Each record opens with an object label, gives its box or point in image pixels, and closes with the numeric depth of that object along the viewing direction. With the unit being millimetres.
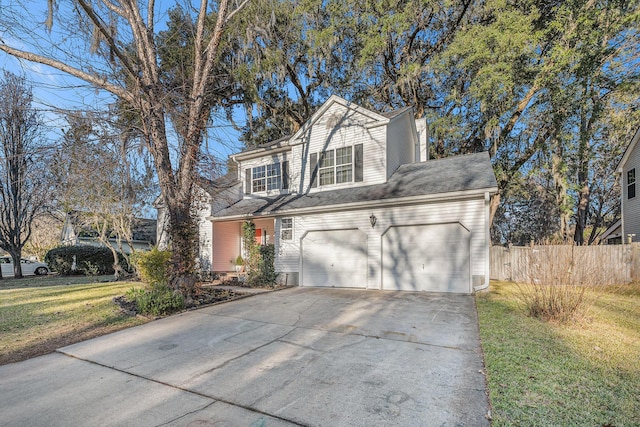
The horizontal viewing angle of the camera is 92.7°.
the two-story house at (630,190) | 13578
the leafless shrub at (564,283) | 5633
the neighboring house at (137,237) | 23642
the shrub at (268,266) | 11547
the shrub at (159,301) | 7129
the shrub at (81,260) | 17000
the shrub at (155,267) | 8578
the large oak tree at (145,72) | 7770
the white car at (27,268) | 18984
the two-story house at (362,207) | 9125
